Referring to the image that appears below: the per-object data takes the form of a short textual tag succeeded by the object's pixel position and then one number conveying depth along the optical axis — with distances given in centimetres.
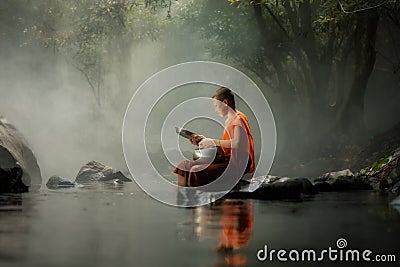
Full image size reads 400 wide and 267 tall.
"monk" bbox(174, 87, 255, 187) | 1051
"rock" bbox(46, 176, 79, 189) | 1694
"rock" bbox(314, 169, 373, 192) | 1503
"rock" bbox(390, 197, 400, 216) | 942
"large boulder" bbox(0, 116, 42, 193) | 1422
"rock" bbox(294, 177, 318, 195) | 1356
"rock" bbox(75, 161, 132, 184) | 2072
